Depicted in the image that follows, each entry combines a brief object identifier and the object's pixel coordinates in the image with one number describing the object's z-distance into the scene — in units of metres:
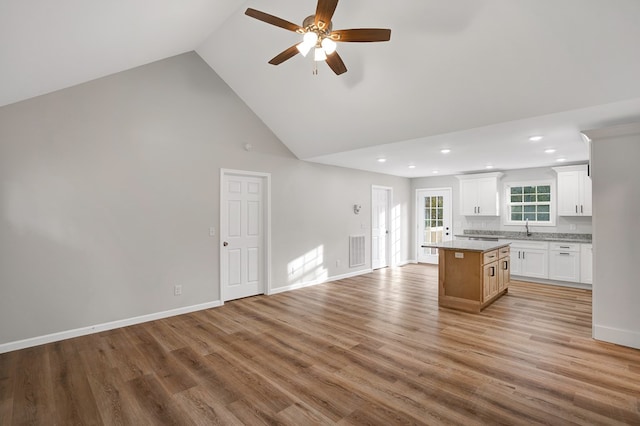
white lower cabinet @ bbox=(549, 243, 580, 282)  5.73
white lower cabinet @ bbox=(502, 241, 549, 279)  6.06
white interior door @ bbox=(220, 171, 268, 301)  4.89
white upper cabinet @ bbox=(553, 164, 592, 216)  5.78
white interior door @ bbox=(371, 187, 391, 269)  7.60
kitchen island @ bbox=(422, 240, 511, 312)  4.32
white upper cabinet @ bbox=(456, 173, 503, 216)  7.02
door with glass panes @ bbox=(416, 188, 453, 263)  8.16
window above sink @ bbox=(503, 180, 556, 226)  6.51
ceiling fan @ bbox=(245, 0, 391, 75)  2.24
